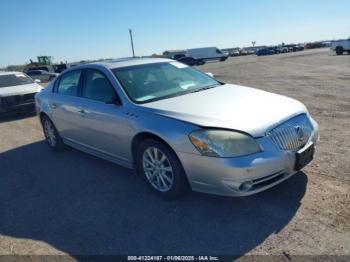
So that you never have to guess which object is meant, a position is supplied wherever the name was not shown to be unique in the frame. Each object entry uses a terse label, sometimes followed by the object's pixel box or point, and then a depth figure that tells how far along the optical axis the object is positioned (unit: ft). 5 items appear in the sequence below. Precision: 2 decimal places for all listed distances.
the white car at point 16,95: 33.73
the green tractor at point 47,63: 118.81
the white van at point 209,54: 164.15
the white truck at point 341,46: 114.83
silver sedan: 10.75
